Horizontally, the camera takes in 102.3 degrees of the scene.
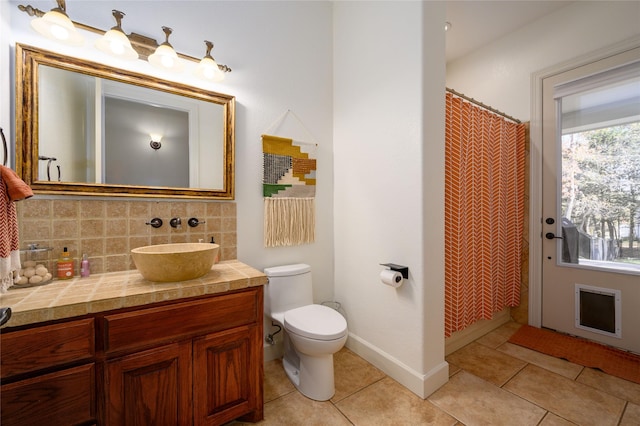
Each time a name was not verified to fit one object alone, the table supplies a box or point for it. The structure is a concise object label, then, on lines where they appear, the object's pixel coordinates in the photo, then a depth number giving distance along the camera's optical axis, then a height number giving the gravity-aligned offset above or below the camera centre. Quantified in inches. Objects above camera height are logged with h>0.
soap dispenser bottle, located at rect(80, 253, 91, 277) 53.5 -11.3
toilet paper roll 63.1 -16.2
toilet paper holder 64.6 -14.4
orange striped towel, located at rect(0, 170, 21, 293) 38.7 -4.2
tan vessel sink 47.1 -9.7
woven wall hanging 77.5 +7.0
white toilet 59.0 -27.2
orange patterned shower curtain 73.8 +0.3
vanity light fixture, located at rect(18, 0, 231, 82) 48.8 +36.4
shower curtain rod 72.6 +34.3
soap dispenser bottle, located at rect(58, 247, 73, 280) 51.3 -10.7
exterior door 78.7 +4.0
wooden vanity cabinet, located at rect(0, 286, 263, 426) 36.6 -25.5
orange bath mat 70.8 -42.8
